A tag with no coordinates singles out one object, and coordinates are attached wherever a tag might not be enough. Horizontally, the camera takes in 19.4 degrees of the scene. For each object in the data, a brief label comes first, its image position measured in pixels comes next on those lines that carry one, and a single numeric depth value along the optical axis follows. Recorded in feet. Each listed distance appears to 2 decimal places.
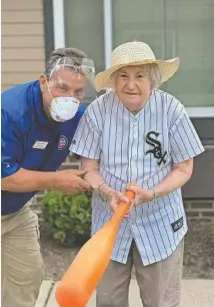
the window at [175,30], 17.39
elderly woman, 8.75
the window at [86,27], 17.37
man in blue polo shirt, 8.83
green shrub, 16.29
